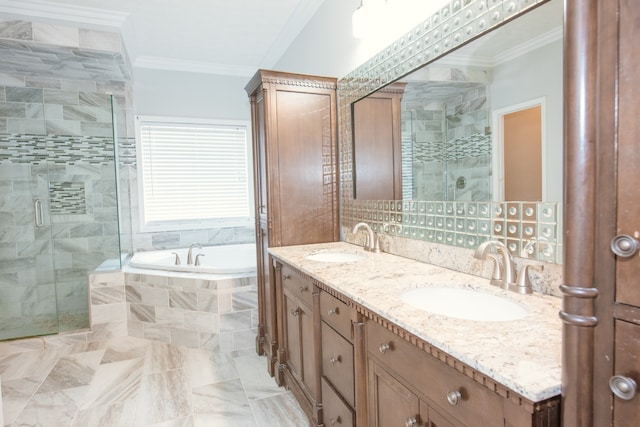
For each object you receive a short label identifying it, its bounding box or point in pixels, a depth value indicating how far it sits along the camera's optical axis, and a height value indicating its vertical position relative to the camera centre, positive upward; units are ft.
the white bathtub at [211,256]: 11.68 -1.88
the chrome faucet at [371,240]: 6.84 -0.85
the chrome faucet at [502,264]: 3.78 -0.79
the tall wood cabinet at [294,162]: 7.70 +0.78
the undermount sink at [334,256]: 7.06 -1.18
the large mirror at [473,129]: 3.76 +0.84
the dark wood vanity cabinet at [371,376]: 2.40 -1.71
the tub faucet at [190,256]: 12.25 -1.87
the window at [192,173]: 12.84 +1.01
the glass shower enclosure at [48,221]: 10.62 -0.52
